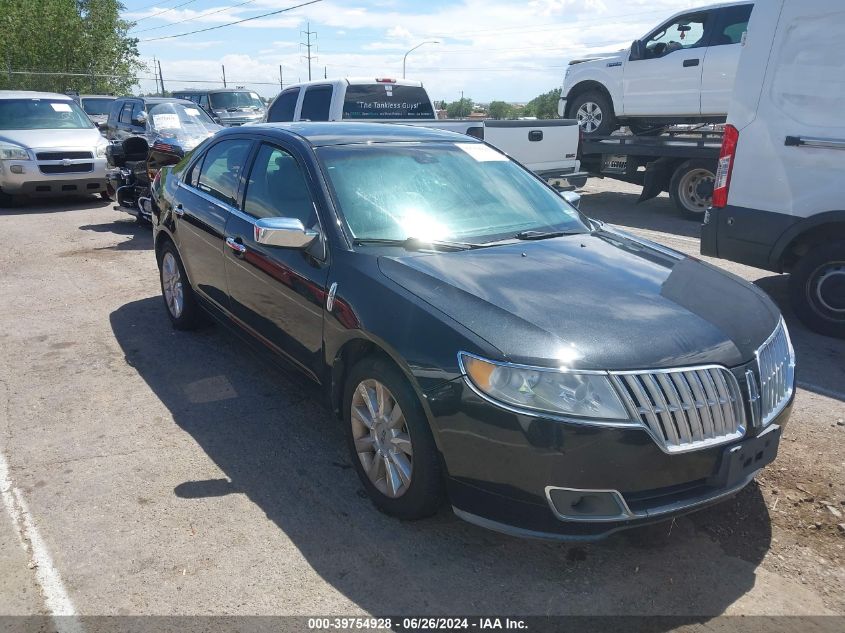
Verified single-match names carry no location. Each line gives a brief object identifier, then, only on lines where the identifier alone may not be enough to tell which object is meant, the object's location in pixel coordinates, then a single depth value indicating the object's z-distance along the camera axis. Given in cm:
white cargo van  548
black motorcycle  959
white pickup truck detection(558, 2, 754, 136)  1077
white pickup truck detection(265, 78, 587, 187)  997
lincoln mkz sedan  262
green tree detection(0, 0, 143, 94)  3394
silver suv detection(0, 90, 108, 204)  1221
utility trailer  1081
